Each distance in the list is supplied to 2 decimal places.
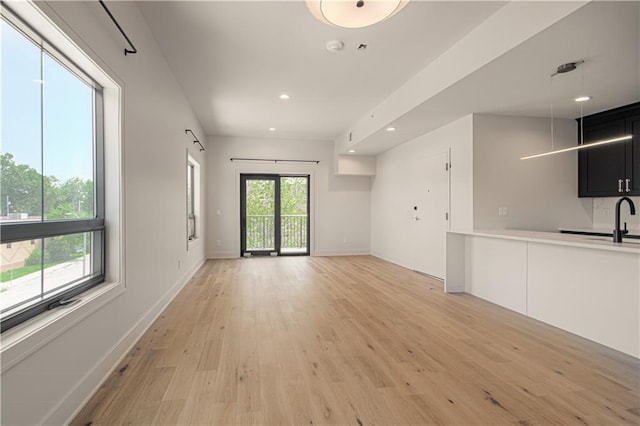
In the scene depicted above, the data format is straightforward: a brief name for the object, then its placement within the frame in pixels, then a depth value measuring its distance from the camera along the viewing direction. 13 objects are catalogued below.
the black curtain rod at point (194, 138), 4.53
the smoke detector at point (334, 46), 3.03
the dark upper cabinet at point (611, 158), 3.83
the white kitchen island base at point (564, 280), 2.45
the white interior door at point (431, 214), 4.78
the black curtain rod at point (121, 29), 1.89
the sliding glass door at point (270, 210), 7.36
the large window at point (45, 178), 1.38
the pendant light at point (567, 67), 2.73
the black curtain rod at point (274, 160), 7.18
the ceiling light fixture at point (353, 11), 1.85
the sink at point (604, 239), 2.82
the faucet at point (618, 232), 2.62
